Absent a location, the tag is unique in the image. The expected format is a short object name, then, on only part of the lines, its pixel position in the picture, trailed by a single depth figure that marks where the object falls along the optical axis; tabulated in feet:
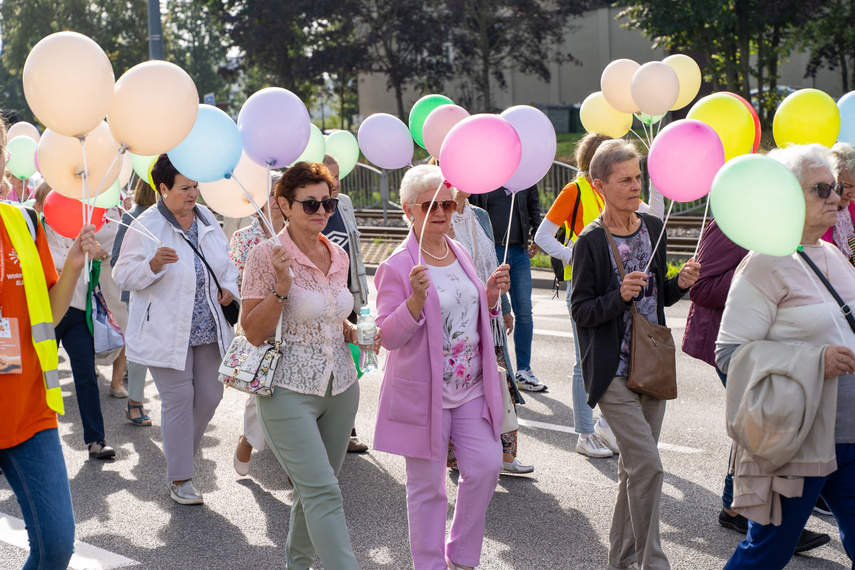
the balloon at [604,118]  21.34
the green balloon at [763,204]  9.95
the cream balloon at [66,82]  11.79
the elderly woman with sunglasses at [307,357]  12.21
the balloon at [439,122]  16.74
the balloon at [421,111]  19.26
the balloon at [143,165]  18.62
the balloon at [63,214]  17.95
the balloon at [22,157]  25.30
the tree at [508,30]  94.38
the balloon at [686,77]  21.97
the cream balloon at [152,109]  12.95
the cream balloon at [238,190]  15.71
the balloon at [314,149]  19.12
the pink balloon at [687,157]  13.05
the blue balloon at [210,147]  13.92
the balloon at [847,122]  18.71
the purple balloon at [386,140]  19.52
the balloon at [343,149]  23.35
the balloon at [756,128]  16.10
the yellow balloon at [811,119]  17.60
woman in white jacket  17.04
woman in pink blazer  12.80
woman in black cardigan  12.85
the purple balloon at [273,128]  13.93
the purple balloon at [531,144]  15.57
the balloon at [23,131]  28.11
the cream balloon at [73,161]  14.24
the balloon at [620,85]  20.43
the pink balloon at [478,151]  13.02
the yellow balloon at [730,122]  15.35
